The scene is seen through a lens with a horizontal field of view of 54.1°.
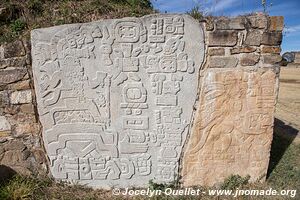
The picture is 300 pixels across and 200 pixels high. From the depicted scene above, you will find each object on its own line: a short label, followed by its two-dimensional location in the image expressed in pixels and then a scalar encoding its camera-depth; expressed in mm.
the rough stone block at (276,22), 3436
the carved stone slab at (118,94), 3404
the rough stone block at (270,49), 3461
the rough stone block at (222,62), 3455
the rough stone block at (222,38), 3400
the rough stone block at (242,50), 3461
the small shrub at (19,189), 3434
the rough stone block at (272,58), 3473
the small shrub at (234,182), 3701
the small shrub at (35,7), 4199
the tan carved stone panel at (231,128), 3502
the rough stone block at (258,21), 3424
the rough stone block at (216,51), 3432
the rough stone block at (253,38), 3438
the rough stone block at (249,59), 3475
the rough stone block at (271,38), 3436
